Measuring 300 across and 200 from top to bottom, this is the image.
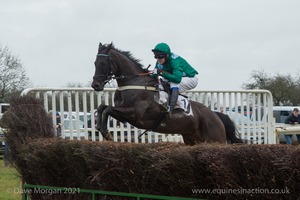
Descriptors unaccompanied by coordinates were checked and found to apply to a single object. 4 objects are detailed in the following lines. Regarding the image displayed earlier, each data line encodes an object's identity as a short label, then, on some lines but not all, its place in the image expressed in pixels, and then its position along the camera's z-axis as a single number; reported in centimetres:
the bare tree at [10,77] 6173
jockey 1623
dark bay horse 1564
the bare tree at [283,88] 7884
